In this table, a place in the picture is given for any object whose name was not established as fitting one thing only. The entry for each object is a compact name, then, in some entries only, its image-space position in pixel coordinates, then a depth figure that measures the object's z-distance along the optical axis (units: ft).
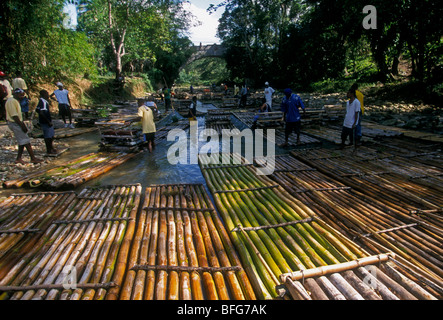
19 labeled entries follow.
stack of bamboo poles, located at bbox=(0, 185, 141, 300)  7.54
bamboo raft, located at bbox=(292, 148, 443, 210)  12.36
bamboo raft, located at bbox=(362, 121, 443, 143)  21.31
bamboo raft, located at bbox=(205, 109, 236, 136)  33.71
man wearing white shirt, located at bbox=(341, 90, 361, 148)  19.66
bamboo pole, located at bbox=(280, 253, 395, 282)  7.54
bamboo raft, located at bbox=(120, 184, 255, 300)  7.58
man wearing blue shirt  22.47
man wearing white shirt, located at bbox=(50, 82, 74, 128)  29.81
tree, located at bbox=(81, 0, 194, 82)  60.34
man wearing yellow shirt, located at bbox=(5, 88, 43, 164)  18.04
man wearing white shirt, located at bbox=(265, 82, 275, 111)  35.68
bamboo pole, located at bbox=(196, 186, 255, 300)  7.56
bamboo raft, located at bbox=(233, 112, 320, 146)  24.39
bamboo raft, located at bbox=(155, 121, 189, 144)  29.21
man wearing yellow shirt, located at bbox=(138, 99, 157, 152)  22.12
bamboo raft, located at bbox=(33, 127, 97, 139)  28.25
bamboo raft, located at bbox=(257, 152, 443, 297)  8.79
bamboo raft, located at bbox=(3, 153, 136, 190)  16.22
